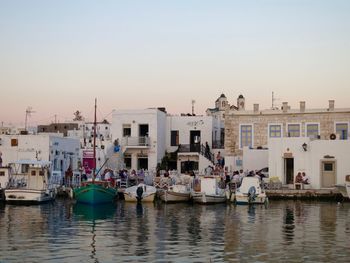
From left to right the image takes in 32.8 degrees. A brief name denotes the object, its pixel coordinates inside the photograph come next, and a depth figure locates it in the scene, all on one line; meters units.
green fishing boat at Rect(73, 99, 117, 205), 37.34
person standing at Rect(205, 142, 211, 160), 52.16
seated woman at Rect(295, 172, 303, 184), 41.28
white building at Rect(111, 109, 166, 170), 51.62
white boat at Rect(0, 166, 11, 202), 41.25
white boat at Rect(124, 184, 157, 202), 39.50
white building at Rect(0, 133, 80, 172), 44.84
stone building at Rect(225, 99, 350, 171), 47.19
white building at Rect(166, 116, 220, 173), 51.84
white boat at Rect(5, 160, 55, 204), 37.47
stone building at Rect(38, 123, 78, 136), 87.24
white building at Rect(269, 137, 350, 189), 40.97
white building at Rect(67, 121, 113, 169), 51.59
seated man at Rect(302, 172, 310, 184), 41.50
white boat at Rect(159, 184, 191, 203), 38.88
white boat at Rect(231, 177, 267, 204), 37.66
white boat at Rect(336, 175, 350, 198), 39.19
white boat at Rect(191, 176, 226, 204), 37.94
